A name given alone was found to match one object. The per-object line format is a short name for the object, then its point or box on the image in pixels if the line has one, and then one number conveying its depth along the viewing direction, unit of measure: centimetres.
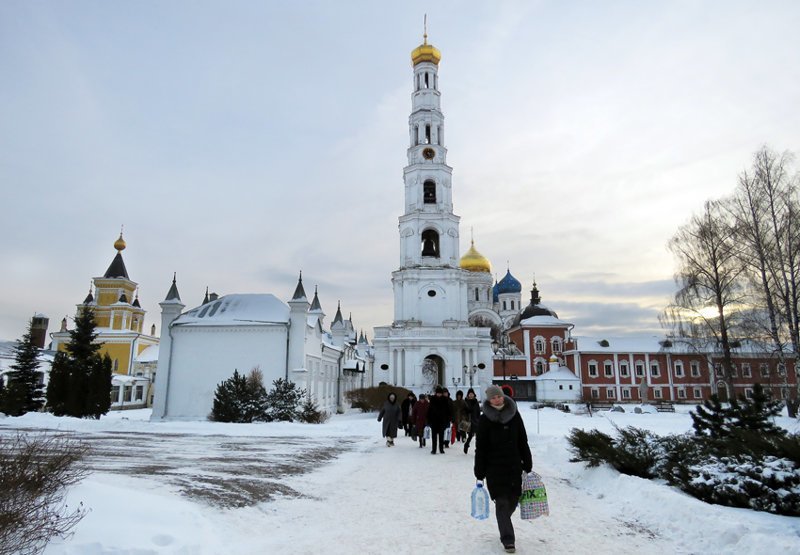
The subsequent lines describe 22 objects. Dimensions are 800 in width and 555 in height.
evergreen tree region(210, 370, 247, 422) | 2186
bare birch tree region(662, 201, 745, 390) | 2461
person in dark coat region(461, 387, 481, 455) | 1281
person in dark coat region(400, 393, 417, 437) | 1694
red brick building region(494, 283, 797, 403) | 5184
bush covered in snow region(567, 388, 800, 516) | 634
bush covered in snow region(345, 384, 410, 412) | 3266
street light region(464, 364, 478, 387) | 4482
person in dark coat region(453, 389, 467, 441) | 1523
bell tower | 4666
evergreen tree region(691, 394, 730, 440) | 1140
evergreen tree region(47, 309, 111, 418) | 2391
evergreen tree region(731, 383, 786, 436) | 1077
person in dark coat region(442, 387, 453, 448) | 1353
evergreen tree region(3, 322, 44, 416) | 2491
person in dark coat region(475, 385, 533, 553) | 552
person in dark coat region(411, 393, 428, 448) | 1470
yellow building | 5350
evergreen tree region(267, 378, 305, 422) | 2262
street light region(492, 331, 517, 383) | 5925
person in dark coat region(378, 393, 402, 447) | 1555
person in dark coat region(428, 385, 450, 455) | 1330
